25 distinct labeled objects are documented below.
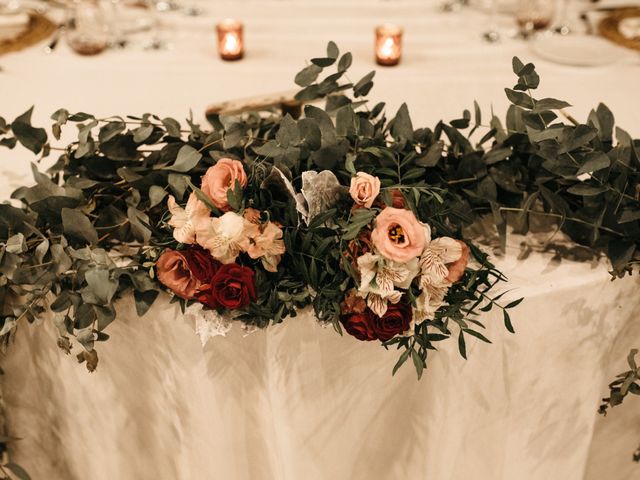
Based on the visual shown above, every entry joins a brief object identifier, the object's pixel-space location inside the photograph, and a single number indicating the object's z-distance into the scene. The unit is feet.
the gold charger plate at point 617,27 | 4.64
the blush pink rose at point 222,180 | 2.51
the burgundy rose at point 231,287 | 2.48
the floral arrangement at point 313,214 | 2.48
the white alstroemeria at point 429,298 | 2.46
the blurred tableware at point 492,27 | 4.82
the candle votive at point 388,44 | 4.35
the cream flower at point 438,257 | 2.42
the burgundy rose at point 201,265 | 2.49
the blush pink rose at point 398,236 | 2.31
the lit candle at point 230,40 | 4.45
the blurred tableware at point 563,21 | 4.98
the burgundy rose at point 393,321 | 2.50
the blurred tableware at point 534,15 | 4.89
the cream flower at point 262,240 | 2.47
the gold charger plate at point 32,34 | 4.66
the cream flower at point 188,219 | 2.49
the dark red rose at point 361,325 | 2.53
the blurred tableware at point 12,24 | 4.83
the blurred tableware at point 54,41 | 4.64
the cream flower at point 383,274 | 2.38
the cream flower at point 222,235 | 2.40
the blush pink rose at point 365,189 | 2.41
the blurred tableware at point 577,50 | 4.39
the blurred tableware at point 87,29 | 4.60
